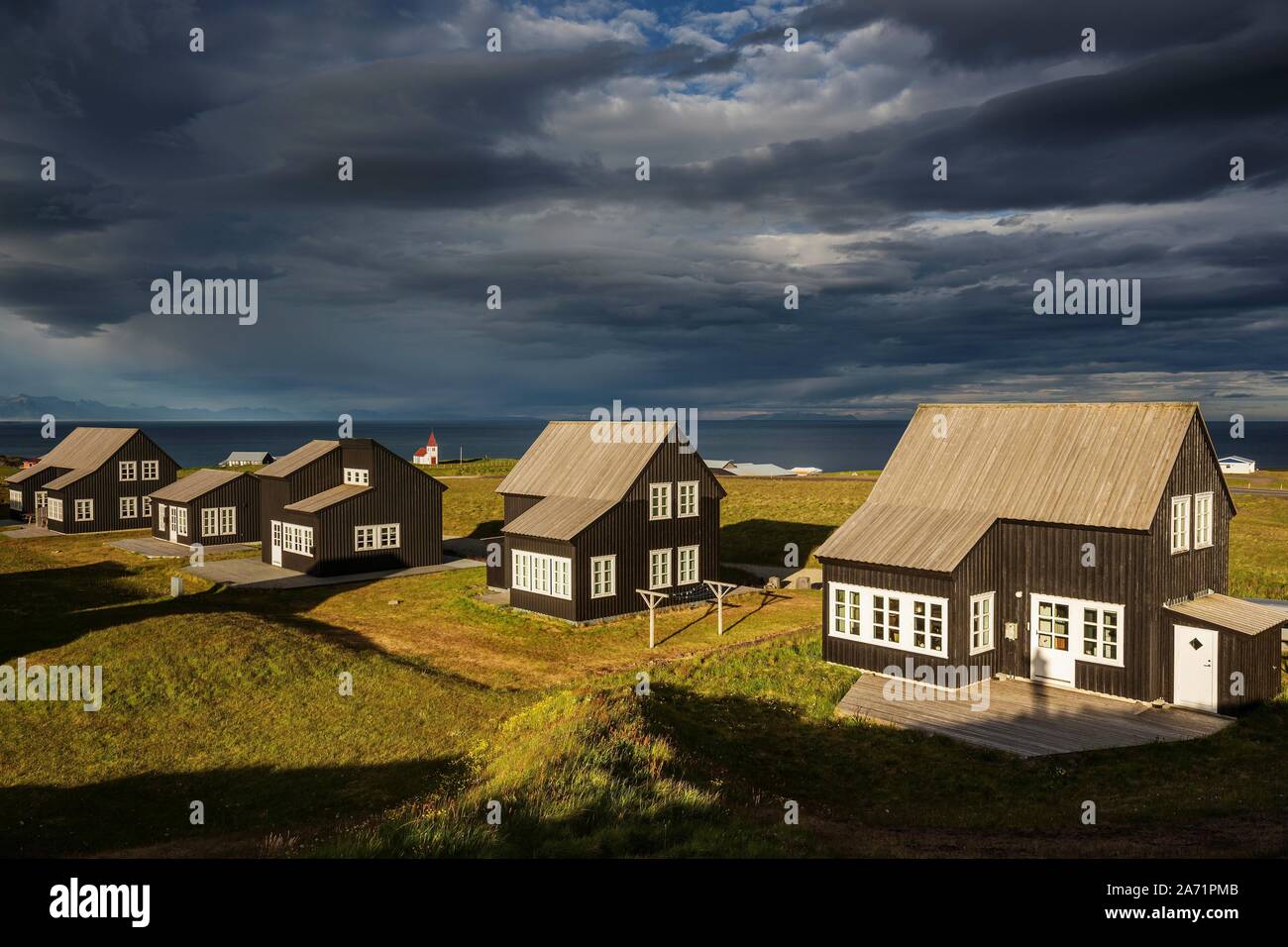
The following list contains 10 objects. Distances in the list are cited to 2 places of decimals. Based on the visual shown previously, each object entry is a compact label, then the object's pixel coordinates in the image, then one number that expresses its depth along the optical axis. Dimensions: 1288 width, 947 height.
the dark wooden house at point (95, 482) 58.69
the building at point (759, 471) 113.38
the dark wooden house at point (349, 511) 43.66
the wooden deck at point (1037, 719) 20.17
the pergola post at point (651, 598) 29.96
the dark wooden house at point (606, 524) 33.66
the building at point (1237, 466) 94.19
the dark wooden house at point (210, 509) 52.00
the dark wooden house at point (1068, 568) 22.44
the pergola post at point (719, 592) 31.22
